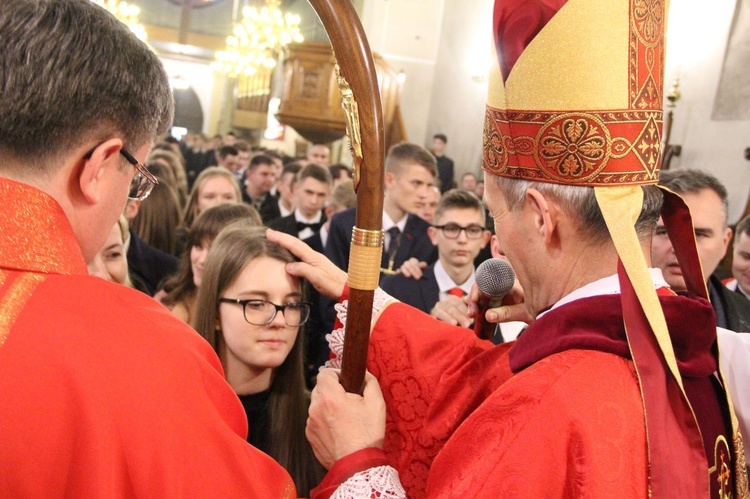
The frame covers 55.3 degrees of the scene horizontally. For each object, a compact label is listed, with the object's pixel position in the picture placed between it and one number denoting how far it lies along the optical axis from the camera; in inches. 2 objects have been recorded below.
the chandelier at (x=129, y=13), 553.9
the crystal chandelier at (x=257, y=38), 561.0
